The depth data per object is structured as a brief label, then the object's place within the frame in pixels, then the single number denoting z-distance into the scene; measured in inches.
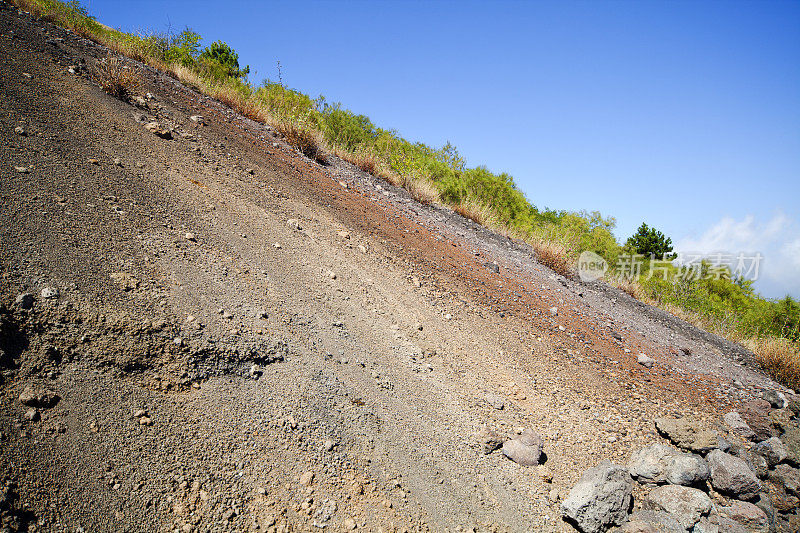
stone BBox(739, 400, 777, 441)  180.4
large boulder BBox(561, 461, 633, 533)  110.4
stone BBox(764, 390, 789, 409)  210.5
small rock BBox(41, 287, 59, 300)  100.1
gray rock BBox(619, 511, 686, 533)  108.1
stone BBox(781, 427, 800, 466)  162.6
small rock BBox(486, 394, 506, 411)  149.3
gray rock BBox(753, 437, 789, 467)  162.1
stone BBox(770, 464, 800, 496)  150.6
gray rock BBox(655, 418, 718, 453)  150.4
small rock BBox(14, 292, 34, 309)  95.5
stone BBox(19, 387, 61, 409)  81.9
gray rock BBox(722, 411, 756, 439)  180.4
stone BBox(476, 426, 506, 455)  129.0
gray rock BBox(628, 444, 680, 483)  130.8
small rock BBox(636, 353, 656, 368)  216.5
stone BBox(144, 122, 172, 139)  193.6
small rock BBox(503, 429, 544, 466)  128.9
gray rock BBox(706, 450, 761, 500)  135.0
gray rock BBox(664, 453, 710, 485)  128.3
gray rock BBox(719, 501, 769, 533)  127.0
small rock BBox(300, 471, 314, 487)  96.1
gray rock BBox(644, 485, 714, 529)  114.5
